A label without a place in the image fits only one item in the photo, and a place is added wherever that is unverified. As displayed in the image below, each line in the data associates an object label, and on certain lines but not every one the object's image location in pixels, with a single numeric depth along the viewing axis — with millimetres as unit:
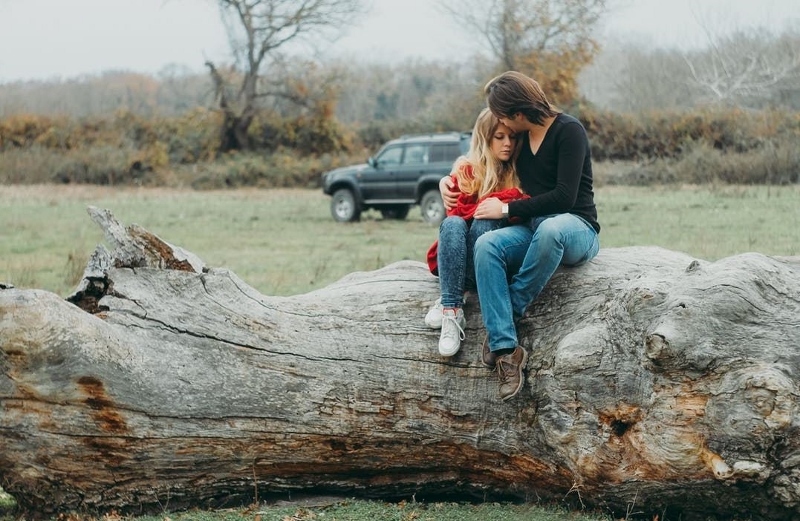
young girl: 5359
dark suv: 24562
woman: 5184
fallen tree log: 4766
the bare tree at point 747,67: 58844
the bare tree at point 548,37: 46938
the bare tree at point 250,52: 48938
